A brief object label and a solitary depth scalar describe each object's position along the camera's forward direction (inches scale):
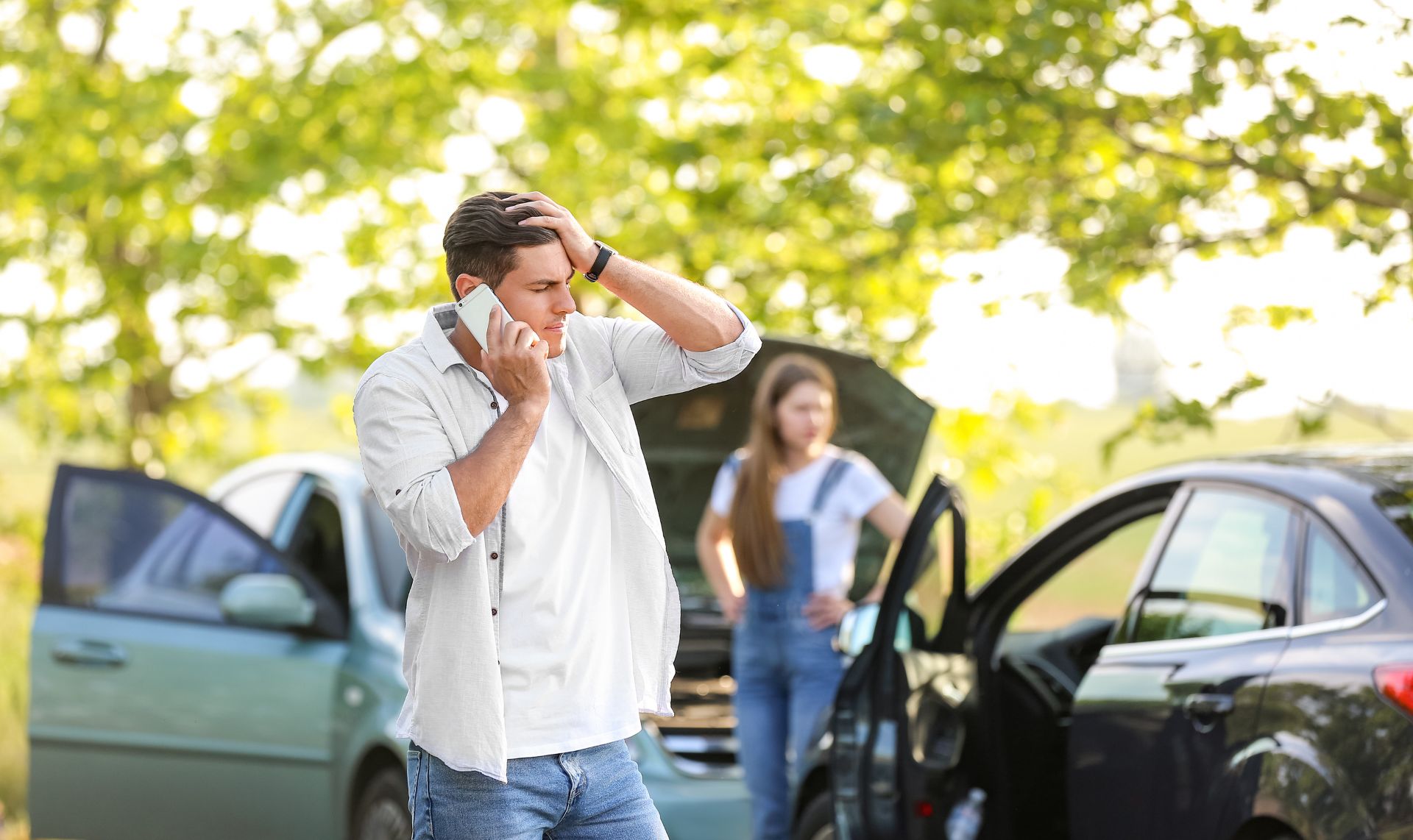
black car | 259.0
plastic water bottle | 359.9
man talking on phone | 209.3
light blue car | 439.2
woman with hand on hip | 416.2
